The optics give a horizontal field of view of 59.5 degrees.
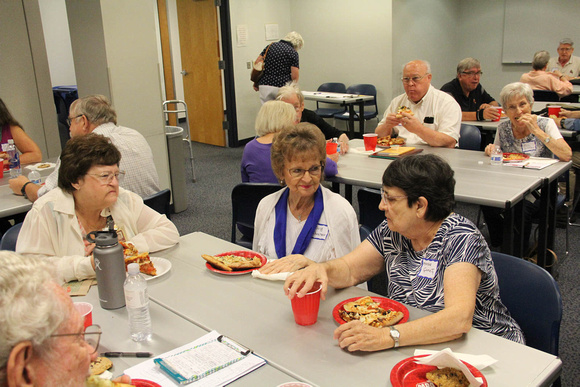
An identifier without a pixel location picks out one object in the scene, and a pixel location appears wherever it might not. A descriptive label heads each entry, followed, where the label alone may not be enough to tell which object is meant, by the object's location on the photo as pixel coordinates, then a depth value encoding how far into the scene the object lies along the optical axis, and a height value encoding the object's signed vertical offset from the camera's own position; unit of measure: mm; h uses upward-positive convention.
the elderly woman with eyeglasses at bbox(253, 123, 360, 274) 2293 -699
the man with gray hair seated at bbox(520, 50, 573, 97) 6516 -440
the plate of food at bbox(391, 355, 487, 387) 1287 -817
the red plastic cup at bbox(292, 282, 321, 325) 1588 -767
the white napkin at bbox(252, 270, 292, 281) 1912 -807
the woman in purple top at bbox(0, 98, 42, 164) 4012 -534
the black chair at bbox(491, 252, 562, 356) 1731 -869
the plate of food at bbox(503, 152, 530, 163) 3582 -765
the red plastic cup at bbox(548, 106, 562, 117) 4945 -628
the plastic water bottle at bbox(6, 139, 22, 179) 3717 -631
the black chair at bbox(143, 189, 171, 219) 2842 -770
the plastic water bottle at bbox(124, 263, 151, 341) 1565 -722
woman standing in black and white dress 6980 -104
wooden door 8023 -134
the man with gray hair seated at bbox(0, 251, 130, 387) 805 -424
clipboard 1381 -826
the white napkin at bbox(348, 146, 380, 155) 4068 -774
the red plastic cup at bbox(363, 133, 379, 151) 4047 -685
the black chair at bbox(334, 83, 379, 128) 8250 -655
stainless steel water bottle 1705 -675
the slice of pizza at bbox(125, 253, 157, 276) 1995 -776
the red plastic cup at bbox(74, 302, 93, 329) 1598 -757
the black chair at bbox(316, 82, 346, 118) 8307 -627
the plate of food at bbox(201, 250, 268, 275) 2025 -805
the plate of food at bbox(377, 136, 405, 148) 4234 -730
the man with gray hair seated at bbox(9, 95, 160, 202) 3316 -502
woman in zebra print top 1592 -704
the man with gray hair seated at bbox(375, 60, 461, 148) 4117 -513
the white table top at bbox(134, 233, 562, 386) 1361 -838
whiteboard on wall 8734 +312
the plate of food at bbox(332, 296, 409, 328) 1567 -802
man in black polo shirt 5250 -482
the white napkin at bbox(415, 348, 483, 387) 1249 -776
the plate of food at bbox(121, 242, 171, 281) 1991 -774
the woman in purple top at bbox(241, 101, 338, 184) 3395 -558
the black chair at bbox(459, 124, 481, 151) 4505 -775
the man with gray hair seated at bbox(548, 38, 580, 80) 8009 -275
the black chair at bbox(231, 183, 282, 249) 2963 -847
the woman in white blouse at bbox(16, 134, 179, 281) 2068 -620
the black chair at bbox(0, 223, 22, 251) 2260 -740
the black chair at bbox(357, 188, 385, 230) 2885 -870
